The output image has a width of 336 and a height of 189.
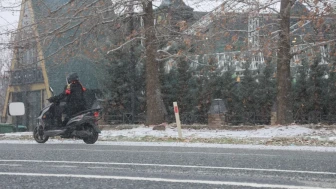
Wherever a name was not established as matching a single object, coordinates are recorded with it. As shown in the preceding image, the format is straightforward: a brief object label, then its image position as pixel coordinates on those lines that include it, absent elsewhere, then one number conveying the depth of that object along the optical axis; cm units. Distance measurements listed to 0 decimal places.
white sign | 1558
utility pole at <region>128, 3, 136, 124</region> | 2318
